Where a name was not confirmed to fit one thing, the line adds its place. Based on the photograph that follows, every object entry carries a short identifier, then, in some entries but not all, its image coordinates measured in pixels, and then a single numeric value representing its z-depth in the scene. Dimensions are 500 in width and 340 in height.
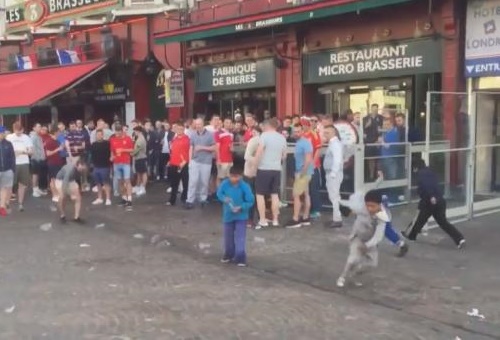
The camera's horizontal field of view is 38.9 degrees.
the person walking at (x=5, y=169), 13.23
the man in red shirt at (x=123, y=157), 14.21
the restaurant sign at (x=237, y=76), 19.50
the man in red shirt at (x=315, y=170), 11.68
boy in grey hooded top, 7.34
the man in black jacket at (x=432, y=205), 9.29
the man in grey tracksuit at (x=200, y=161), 13.33
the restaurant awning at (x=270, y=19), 14.73
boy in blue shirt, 8.50
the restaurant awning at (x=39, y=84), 22.08
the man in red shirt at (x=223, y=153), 13.30
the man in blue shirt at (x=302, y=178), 11.01
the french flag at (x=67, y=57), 25.17
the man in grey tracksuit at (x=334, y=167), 10.91
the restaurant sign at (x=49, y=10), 24.11
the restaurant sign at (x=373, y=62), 15.42
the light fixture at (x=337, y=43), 17.34
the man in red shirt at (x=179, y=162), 13.91
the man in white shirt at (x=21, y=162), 14.48
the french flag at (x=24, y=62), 27.56
